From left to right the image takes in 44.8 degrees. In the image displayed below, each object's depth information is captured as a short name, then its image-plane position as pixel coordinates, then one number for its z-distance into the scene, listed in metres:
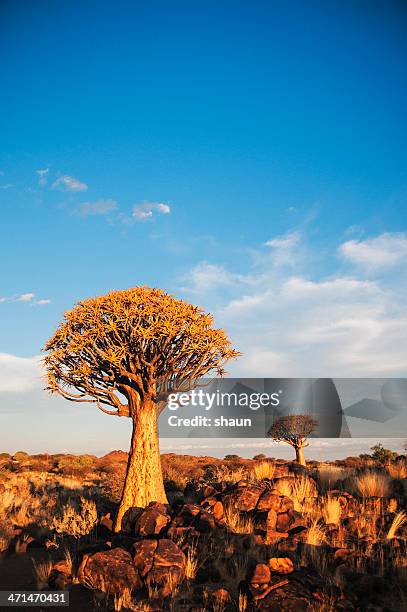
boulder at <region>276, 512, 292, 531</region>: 10.69
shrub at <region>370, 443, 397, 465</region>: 32.44
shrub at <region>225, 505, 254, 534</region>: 10.54
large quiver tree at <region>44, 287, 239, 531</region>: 12.98
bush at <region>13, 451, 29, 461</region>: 40.01
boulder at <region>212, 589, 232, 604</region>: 7.56
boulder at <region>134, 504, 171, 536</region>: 10.88
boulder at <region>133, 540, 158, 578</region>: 8.61
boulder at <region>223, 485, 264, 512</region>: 11.66
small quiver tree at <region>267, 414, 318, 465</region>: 33.91
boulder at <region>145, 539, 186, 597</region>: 8.16
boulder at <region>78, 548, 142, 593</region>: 8.30
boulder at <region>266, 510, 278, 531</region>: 10.66
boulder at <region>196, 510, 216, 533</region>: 10.61
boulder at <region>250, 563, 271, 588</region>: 7.69
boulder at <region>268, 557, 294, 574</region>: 8.21
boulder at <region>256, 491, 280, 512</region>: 11.22
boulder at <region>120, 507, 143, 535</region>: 11.83
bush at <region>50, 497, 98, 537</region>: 12.30
